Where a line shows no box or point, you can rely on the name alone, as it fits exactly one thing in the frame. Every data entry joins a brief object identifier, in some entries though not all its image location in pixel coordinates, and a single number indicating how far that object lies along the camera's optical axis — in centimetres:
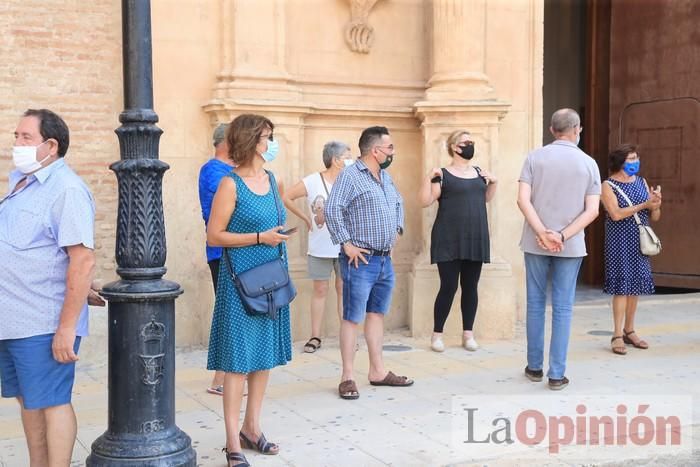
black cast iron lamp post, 428
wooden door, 1221
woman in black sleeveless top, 799
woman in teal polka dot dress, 485
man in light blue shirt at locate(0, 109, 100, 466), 409
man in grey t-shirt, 671
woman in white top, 805
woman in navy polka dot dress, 801
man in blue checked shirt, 643
